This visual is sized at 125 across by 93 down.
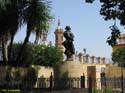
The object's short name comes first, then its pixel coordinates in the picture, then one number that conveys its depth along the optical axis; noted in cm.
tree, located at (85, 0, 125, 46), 1602
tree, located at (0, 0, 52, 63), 2815
